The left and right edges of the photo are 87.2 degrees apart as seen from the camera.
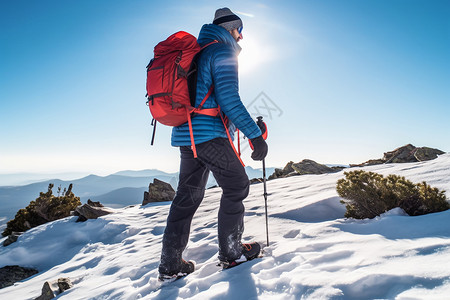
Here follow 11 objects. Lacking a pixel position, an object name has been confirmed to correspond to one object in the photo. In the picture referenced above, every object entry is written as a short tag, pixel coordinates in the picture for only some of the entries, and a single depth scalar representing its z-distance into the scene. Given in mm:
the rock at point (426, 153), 11008
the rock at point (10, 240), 5976
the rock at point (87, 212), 6996
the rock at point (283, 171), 14109
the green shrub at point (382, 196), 2398
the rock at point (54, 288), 2740
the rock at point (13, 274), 4070
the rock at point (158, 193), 10672
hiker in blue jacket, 2023
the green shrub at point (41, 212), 9062
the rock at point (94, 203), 9542
